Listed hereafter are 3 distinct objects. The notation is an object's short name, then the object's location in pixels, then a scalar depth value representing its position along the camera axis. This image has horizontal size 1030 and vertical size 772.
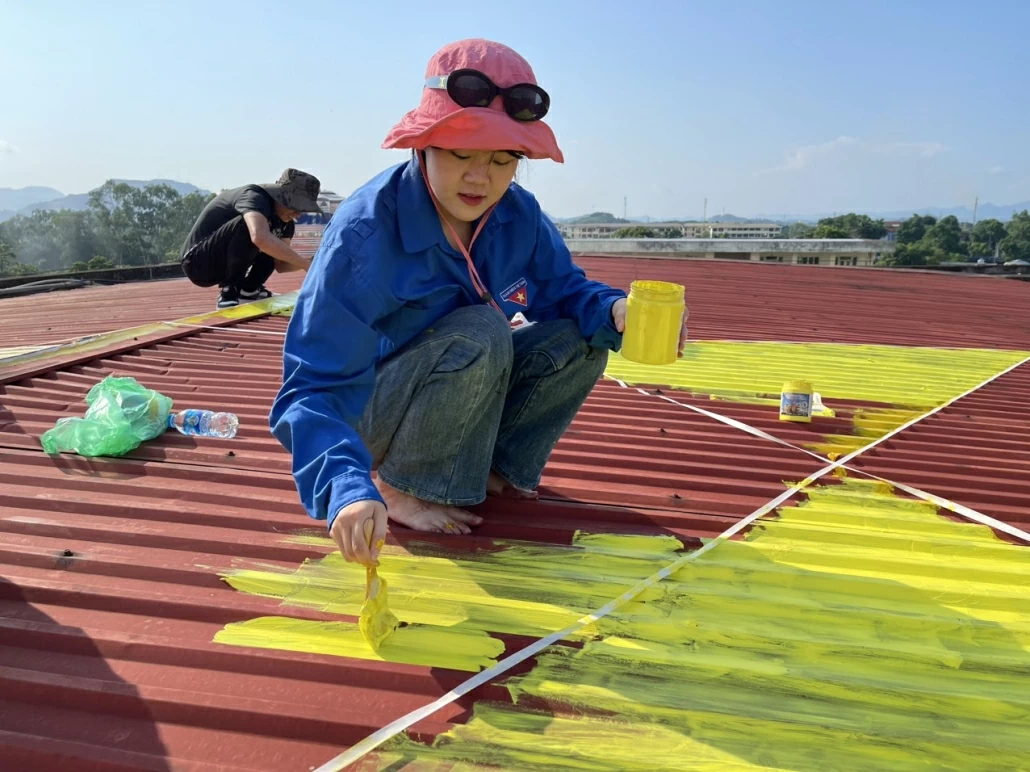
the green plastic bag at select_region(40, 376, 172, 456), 2.50
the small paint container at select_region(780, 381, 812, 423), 3.23
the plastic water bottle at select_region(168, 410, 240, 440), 2.75
